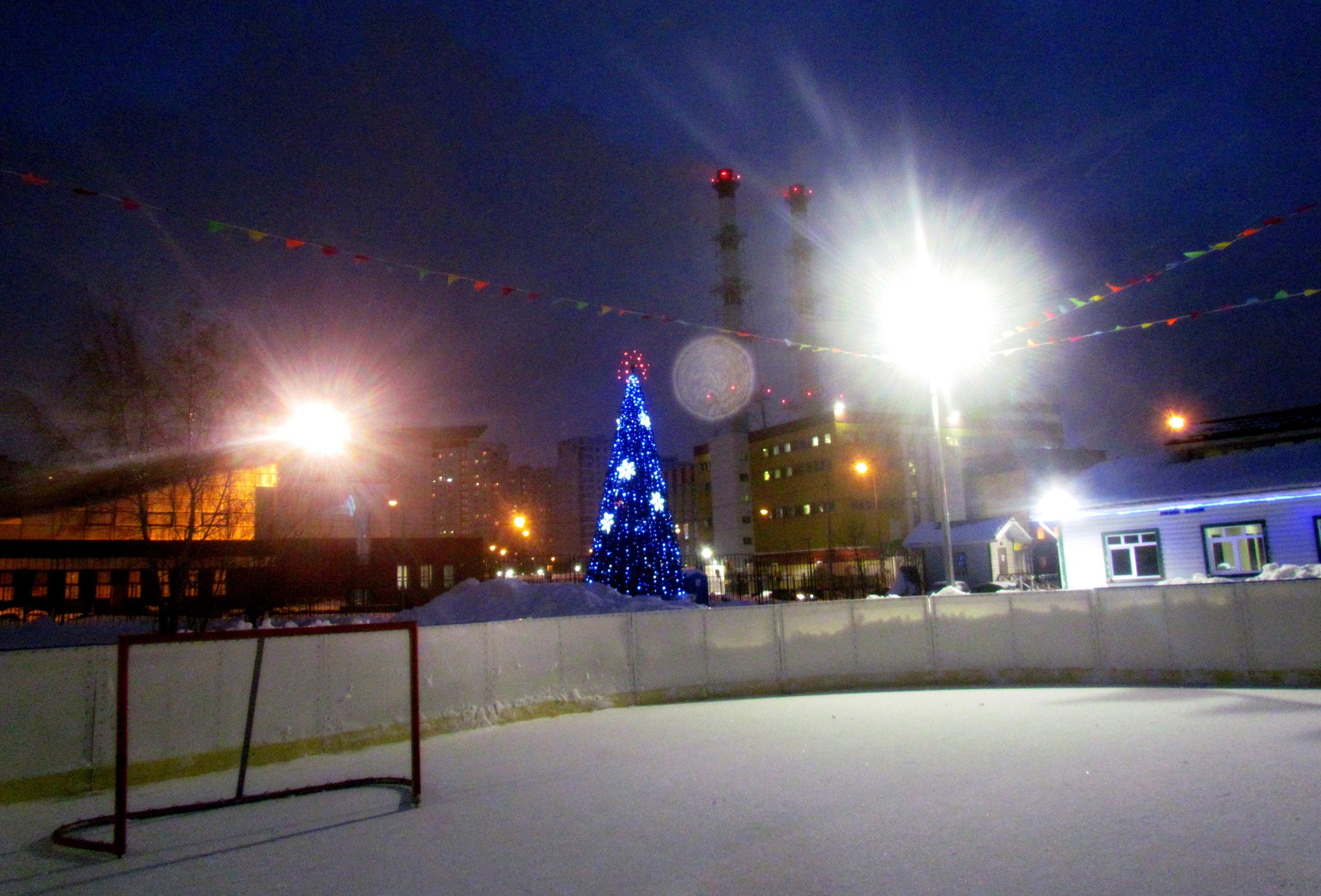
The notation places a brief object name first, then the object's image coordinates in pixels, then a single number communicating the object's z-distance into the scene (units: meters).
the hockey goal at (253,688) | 8.52
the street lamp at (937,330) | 18.31
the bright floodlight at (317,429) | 19.11
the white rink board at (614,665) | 9.12
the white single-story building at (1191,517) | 21.03
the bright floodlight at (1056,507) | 25.17
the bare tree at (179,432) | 13.78
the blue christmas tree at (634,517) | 22.61
